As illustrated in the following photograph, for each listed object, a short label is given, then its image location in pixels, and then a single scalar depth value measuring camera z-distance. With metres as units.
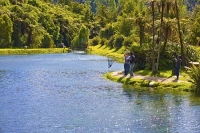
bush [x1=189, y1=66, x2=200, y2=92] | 39.72
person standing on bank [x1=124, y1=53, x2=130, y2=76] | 52.74
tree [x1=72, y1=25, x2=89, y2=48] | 167.38
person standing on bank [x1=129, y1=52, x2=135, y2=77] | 51.82
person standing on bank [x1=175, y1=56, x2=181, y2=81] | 46.57
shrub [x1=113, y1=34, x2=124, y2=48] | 121.69
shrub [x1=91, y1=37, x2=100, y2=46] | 173.00
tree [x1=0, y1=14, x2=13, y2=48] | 151.88
